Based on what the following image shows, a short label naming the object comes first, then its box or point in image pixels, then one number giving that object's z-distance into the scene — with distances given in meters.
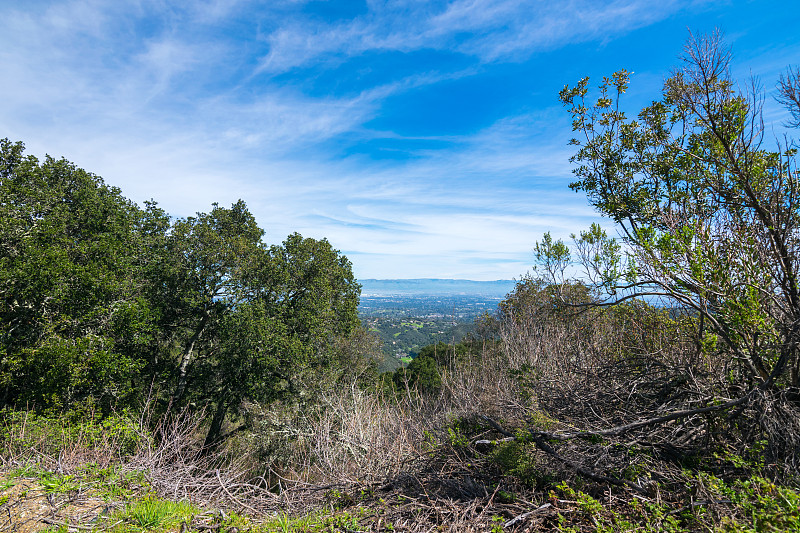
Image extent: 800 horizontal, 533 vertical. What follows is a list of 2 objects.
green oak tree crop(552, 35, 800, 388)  3.71
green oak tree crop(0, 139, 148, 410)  8.89
